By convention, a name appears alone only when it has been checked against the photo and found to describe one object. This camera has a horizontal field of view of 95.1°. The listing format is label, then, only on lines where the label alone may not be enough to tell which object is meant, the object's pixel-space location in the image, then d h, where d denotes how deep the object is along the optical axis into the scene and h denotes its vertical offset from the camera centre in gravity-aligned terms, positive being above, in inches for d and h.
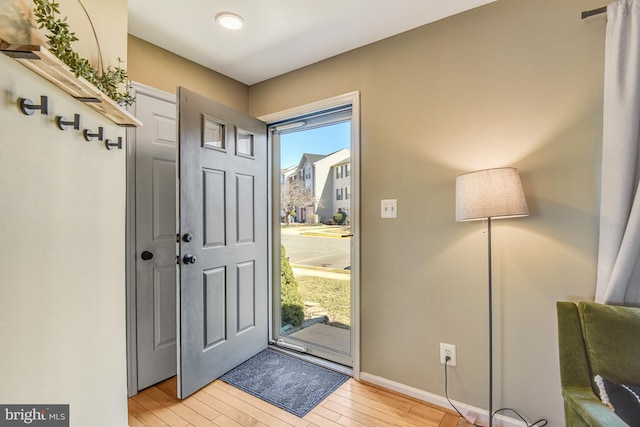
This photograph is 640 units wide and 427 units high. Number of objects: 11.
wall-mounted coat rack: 31.7 +17.9
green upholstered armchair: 45.9 -22.9
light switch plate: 77.3 +1.3
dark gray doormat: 73.2 -46.9
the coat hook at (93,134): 48.1 +13.4
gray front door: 74.7 -7.6
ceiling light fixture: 69.0 +46.8
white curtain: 49.9 +8.6
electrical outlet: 69.6 -33.6
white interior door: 77.4 -7.0
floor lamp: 54.0 +3.3
